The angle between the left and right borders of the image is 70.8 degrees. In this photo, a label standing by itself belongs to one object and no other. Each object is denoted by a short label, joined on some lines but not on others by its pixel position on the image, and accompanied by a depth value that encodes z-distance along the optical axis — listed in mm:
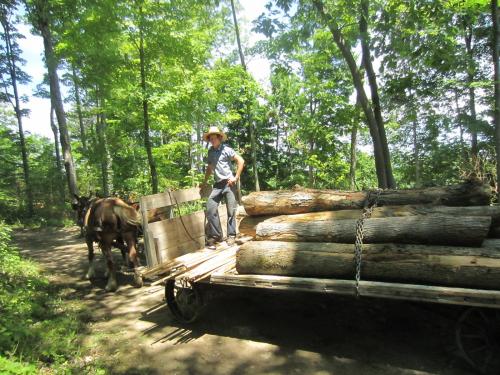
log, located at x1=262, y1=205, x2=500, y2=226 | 4438
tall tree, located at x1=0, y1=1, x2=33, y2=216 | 22000
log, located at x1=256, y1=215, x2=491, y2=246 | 3875
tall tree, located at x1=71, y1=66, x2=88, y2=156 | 22744
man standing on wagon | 6539
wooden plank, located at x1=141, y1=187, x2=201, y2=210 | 6128
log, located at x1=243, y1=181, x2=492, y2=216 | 4895
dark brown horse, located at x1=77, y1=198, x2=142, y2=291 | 6863
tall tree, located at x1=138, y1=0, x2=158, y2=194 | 9330
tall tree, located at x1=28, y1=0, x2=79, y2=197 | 11078
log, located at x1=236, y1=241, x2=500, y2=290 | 3533
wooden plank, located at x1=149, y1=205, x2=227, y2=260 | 6289
